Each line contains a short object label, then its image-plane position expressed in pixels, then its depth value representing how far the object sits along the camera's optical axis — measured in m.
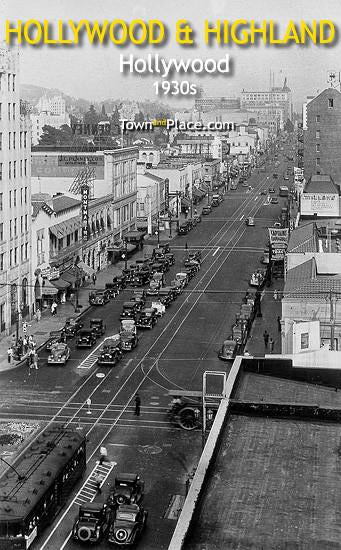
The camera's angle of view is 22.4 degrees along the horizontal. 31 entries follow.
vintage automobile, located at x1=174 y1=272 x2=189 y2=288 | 91.69
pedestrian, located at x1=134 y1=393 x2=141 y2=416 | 51.41
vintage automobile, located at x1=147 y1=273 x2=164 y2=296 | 87.31
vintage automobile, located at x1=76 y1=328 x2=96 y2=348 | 66.94
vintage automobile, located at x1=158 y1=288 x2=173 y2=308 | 82.91
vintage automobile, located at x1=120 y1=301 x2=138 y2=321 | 76.81
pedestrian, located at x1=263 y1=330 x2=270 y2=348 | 66.31
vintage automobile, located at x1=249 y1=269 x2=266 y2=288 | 90.01
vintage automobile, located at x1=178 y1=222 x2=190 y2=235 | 133.25
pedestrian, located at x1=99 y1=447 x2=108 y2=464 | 44.38
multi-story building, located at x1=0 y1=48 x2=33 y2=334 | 73.31
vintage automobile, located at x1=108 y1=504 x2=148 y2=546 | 34.78
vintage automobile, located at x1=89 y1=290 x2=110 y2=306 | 83.19
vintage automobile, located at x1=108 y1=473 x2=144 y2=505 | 37.59
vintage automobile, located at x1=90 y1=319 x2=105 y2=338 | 70.38
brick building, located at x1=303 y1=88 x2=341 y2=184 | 139.50
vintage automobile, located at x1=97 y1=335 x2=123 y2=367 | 62.06
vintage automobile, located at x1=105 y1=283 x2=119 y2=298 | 87.46
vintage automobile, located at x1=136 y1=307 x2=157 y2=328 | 73.88
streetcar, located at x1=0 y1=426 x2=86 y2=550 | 33.03
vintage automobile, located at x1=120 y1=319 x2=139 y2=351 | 66.38
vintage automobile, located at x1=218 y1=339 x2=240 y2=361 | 63.41
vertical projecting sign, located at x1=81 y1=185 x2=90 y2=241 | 99.25
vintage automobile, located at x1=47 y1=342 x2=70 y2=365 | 62.03
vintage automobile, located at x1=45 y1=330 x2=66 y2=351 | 68.19
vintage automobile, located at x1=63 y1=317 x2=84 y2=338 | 70.28
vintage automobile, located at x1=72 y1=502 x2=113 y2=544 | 35.00
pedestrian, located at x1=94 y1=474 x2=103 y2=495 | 40.66
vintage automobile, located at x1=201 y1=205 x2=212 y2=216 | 159.50
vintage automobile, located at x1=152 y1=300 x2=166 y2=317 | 78.75
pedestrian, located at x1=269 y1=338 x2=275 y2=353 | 65.66
